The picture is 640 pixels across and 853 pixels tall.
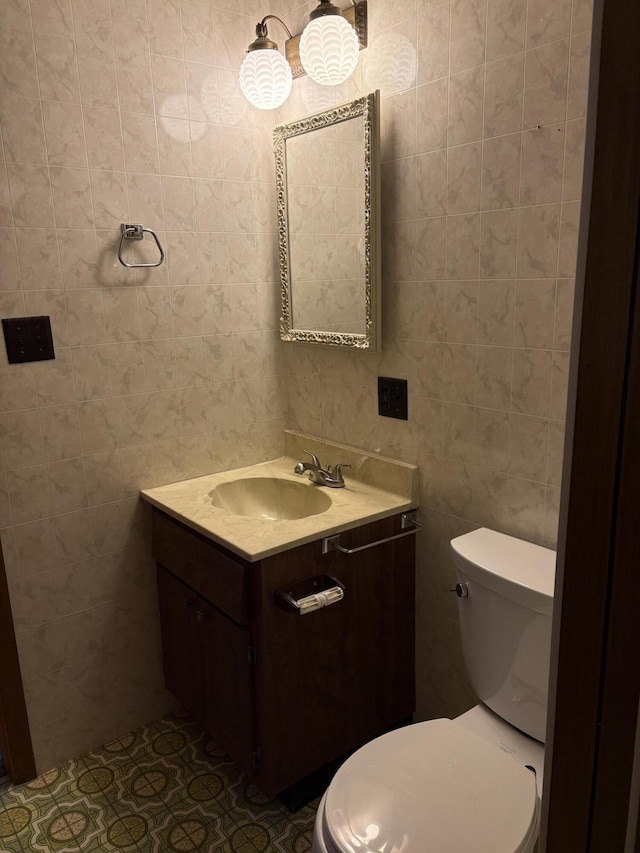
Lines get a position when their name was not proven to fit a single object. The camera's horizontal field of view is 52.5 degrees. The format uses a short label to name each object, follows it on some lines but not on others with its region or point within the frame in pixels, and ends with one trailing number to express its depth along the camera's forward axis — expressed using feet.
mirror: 6.11
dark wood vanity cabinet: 5.69
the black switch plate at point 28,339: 5.90
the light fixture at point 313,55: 5.66
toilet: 4.05
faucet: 6.84
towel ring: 6.33
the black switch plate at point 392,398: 6.40
